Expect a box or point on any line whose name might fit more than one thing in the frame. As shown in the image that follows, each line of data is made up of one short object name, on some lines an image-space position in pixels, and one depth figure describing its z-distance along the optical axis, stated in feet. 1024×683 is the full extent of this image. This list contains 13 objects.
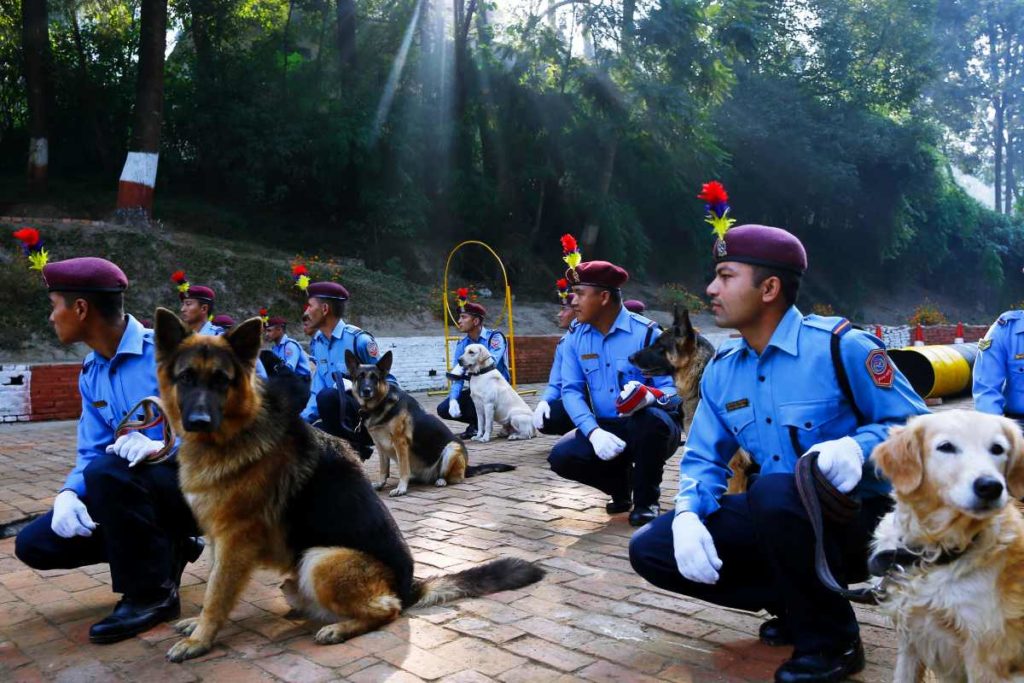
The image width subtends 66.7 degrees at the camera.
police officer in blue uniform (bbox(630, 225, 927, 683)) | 9.59
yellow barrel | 42.83
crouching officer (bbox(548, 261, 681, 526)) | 18.32
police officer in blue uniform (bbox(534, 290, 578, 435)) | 21.02
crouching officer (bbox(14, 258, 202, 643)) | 12.40
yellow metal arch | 49.87
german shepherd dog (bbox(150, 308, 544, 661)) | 11.48
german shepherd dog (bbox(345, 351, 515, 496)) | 24.04
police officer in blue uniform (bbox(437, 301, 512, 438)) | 36.76
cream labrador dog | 35.40
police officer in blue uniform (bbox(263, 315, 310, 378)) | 25.32
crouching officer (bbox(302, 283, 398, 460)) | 25.18
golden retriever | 7.77
